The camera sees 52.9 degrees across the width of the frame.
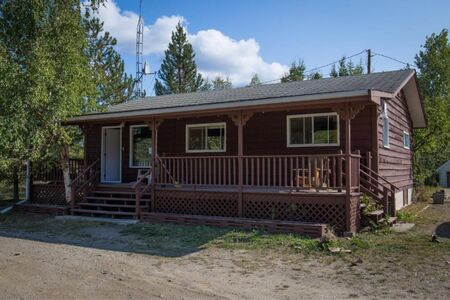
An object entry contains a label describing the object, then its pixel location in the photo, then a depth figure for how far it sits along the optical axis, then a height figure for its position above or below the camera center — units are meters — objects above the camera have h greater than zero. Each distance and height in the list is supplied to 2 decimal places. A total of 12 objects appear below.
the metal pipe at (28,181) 15.75 -0.56
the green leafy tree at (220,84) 54.23 +9.91
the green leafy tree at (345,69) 42.91 +9.31
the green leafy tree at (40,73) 12.01 +2.55
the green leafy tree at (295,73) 43.72 +9.24
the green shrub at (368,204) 11.10 -0.96
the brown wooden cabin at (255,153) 10.55 +0.39
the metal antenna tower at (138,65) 29.42 +6.97
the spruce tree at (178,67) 39.03 +8.59
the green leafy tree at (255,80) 54.46 +10.41
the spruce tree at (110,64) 27.84 +6.50
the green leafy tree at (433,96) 22.97 +4.34
